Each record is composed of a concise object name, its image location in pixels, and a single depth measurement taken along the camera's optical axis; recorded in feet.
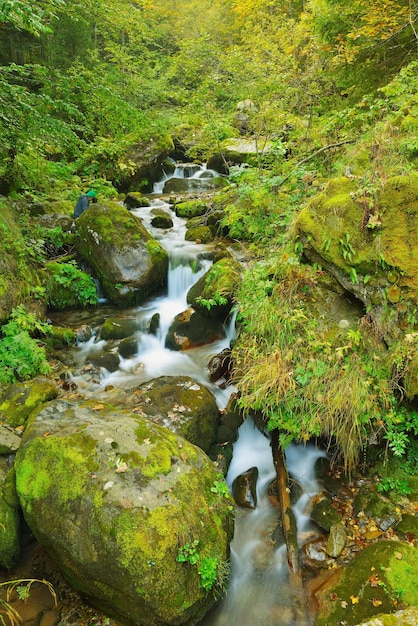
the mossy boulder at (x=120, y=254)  29.12
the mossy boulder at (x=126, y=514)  10.14
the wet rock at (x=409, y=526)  12.51
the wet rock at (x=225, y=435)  17.49
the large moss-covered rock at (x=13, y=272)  21.89
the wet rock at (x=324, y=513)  13.82
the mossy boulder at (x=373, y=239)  13.80
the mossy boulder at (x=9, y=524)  12.13
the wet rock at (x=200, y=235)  34.42
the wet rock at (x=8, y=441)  13.69
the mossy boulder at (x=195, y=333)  24.77
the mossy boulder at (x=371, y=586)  10.57
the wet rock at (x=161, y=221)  38.06
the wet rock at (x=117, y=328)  25.52
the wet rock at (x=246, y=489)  15.46
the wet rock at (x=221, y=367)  20.98
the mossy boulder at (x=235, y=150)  48.98
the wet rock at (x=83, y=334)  25.13
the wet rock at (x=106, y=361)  22.66
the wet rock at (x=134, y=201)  43.52
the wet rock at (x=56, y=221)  33.30
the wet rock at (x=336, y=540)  12.85
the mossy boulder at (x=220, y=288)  22.58
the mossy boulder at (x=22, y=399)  15.60
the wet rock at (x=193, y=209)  40.26
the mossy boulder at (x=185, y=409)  16.42
